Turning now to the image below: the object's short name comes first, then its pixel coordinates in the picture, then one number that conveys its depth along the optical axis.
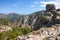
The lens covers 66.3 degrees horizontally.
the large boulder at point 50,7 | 51.03
